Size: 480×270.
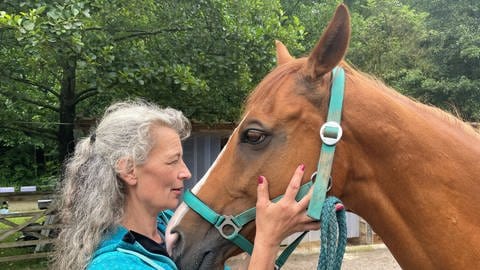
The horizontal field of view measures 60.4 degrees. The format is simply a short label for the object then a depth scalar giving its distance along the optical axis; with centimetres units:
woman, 157
